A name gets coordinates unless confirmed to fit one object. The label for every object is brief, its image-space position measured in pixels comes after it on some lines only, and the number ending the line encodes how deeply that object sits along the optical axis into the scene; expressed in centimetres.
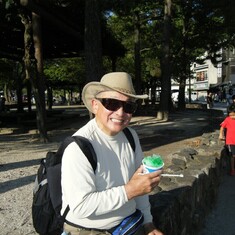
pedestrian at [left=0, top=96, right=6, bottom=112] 1485
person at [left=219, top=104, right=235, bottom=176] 490
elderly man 124
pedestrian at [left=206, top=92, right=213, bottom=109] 2017
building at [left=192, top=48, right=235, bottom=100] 4371
